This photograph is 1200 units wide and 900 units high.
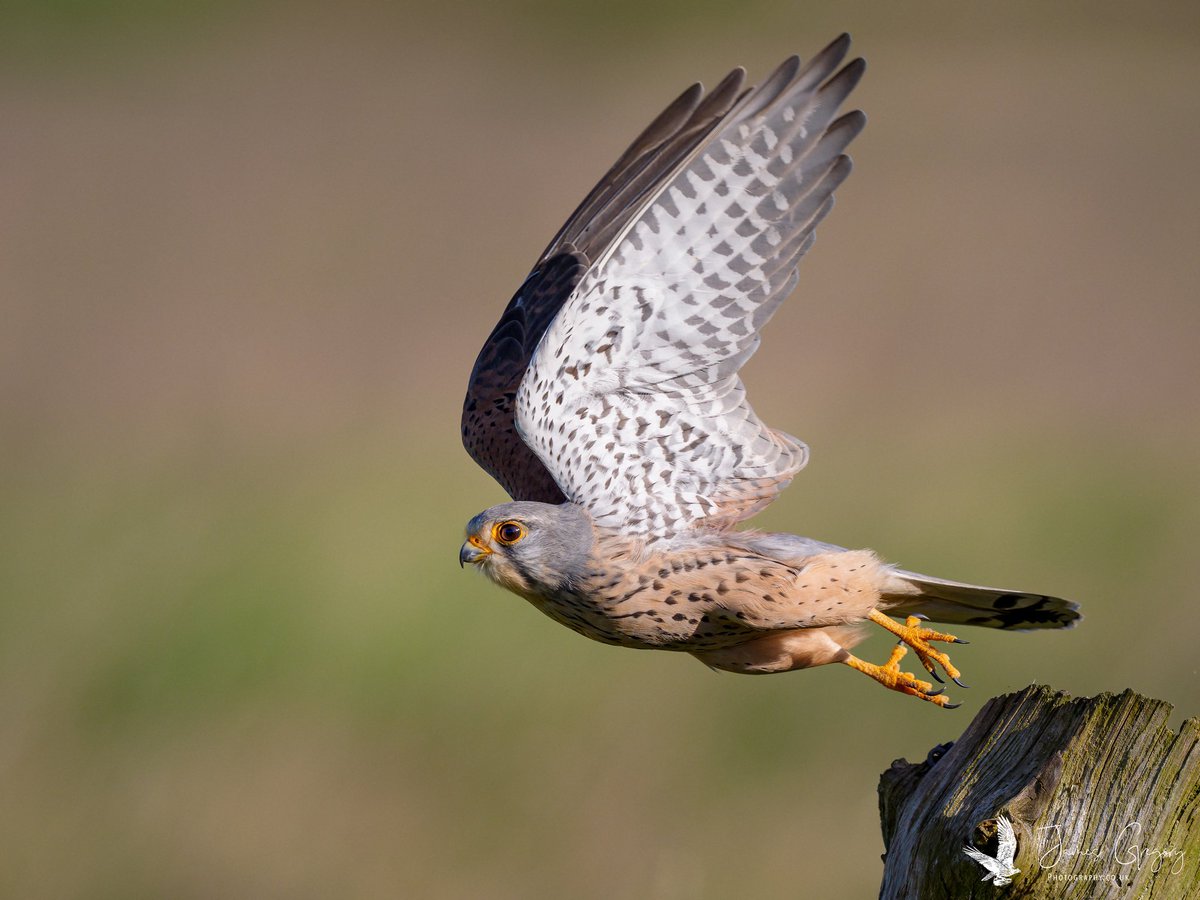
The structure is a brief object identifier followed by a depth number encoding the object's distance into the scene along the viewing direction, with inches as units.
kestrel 330.3
